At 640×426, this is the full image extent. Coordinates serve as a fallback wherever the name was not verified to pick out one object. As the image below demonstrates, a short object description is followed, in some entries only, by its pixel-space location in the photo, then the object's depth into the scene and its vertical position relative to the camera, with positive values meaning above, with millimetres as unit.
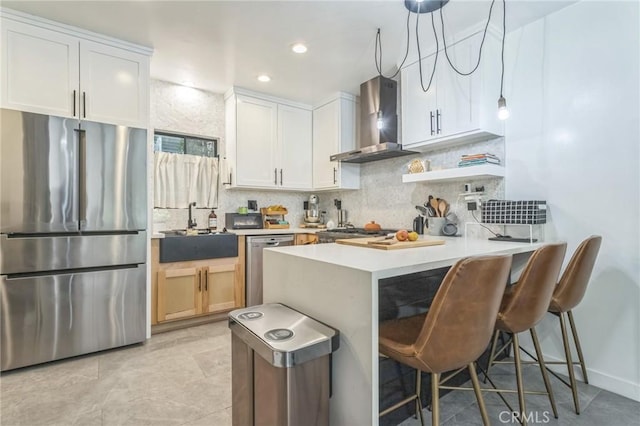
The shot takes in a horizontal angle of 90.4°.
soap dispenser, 3753 -98
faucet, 3672 -101
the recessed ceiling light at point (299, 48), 2760 +1458
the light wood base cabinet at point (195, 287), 2941 -733
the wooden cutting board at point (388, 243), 1817 -191
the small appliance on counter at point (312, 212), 4457 +10
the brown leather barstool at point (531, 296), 1506 -408
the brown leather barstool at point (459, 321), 1108 -397
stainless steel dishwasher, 3490 -601
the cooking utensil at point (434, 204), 3092 +79
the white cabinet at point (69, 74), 2293 +1104
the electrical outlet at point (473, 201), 2660 +90
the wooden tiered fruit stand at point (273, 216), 4145 -41
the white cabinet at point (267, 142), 3754 +890
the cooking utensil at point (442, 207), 3019 +47
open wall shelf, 2438 +316
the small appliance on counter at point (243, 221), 3908 -97
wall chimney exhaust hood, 3281 +1011
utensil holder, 2883 -112
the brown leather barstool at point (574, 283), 1750 -409
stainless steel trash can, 1148 -600
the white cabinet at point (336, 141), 3916 +906
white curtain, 3523 +386
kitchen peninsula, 1171 -360
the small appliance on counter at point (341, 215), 4270 -33
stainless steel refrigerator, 2238 -175
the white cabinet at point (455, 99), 2463 +952
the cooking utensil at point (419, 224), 3137 -123
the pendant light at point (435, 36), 2146 +1427
